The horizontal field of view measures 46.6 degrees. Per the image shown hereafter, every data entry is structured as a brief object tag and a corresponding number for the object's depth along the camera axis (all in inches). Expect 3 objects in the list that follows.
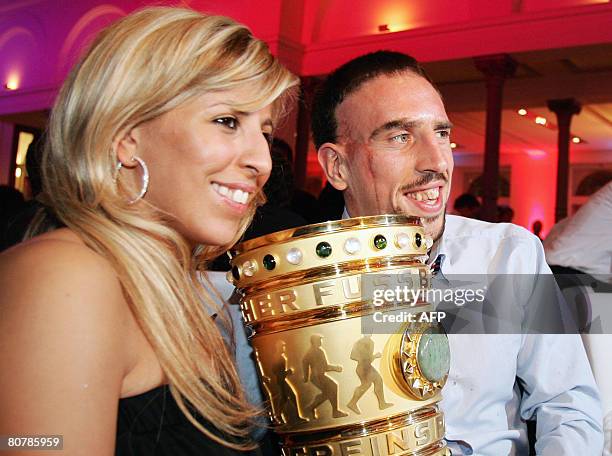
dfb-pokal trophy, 39.9
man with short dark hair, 60.9
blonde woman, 36.4
